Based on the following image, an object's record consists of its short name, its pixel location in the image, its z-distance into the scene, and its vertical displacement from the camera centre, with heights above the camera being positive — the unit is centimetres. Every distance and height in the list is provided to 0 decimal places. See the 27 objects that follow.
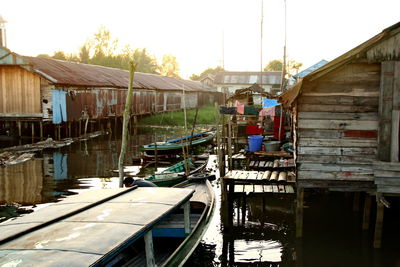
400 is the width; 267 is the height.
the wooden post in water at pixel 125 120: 1144 -31
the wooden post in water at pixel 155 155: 1858 -217
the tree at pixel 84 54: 6448 +936
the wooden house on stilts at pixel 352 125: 829 -30
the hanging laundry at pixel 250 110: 1928 +3
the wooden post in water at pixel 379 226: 859 -258
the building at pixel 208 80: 7059 +562
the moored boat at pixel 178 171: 1291 -234
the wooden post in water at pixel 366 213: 955 -258
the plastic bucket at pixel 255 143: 1438 -121
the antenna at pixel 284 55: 2988 +440
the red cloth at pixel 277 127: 1608 -69
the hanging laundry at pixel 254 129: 1766 -85
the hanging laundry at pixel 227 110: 1342 +1
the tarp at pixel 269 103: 1747 +36
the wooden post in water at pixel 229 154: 1388 -160
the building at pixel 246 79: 6044 +493
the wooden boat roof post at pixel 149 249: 568 -206
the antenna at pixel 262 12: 3195 +812
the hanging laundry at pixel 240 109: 1988 +7
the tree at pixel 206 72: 9308 +940
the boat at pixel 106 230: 433 -161
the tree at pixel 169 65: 9362 +1092
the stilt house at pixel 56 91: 2466 +121
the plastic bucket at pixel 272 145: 1420 -127
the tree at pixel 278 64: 7726 +949
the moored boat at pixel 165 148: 2012 -203
